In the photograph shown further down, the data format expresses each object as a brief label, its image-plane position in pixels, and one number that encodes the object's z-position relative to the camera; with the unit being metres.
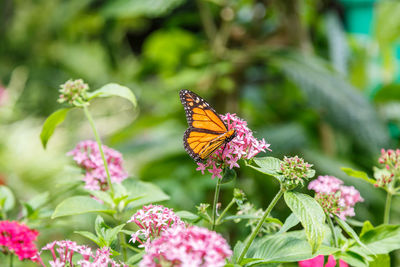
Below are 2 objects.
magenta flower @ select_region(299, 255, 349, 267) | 1.06
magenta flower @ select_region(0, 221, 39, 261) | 1.07
